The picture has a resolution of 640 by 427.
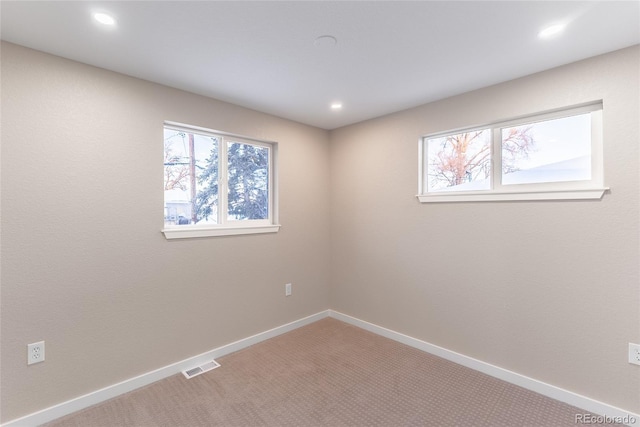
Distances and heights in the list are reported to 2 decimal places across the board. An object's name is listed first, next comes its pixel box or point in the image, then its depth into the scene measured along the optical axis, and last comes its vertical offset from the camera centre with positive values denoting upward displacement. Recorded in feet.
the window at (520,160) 6.67 +1.34
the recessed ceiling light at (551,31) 5.34 +3.33
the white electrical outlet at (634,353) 5.92 -2.92
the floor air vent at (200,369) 7.85 -4.29
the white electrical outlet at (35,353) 5.97 -2.82
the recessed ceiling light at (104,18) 4.96 +3.36
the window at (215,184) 8.23 +0.91
